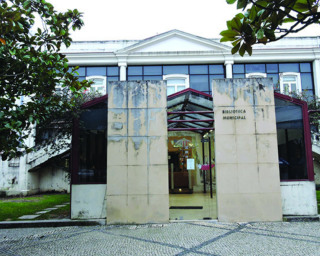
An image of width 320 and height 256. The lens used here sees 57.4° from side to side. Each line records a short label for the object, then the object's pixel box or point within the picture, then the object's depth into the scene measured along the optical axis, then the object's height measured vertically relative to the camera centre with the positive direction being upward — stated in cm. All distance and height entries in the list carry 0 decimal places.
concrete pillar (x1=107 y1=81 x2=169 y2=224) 841 +46
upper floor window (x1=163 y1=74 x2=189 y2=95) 1830 +541
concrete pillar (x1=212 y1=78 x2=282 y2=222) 836 +49
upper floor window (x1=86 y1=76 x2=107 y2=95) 1833 +551
